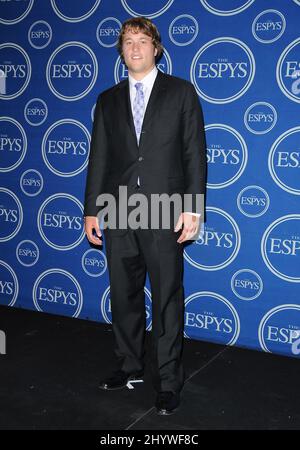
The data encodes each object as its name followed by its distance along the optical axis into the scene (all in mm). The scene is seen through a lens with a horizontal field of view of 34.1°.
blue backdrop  2686
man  2221
